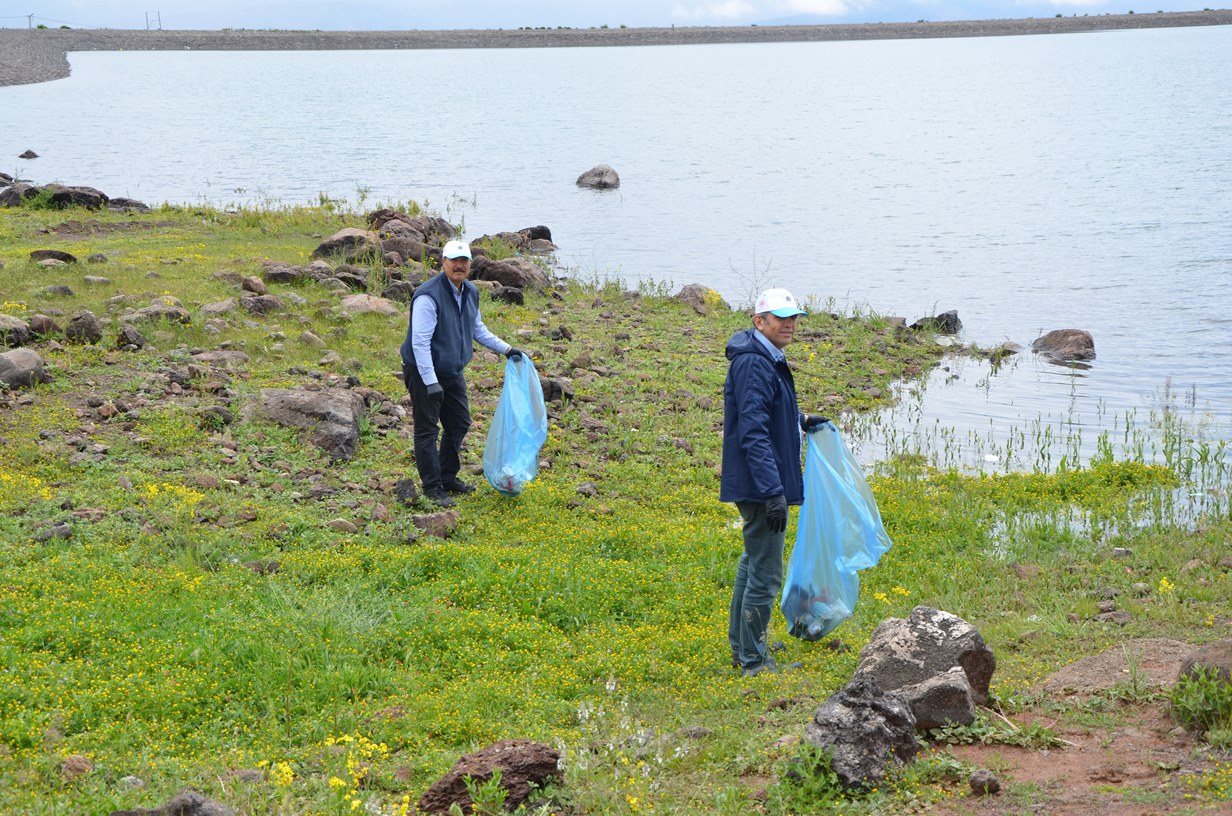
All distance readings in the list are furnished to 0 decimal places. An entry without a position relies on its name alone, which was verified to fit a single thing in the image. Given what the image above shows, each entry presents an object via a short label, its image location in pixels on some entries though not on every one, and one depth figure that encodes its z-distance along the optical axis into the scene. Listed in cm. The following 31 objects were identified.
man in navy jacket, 673
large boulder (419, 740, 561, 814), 534
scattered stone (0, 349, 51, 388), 1173
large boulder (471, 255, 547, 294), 1962
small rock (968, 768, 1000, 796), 530
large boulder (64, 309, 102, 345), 1345
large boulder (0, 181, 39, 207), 2552
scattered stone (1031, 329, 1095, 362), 1855
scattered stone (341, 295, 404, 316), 1627
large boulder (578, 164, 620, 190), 3928
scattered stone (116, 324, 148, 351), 1356
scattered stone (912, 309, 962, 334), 1991
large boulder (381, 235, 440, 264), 2059
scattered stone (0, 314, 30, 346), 1300
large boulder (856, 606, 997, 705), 637
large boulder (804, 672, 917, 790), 539
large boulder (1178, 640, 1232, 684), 563
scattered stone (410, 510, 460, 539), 964
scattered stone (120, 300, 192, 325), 1443
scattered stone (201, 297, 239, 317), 1518
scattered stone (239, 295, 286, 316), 1579
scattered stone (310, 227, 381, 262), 1983
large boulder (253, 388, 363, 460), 1112
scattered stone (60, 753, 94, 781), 549
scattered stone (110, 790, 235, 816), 482
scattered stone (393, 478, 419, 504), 1020
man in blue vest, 976
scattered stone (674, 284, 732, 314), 2042
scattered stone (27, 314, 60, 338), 1332
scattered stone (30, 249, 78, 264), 1745
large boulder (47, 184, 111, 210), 2572
